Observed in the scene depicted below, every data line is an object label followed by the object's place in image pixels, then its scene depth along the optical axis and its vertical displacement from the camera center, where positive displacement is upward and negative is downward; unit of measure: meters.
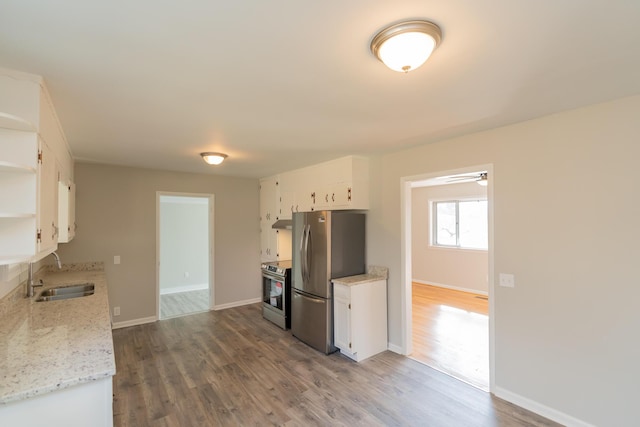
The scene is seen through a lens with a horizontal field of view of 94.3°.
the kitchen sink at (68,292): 3.06 -0.80
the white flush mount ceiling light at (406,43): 1.29 +0.79
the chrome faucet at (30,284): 2.77 -0.62
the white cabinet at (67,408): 1.27 -0.87
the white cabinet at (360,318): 3.42 -1.22
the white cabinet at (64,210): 2.66 +0.08
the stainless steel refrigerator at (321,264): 3.66 -0.62
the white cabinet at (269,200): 5.43 +0.32
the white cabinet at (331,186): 3.87 +0.43
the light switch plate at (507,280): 2.66 -0.60
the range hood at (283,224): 4.86 -0.13
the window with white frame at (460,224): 6.67 -0.21
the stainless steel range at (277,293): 4.41 -1.19
